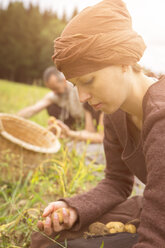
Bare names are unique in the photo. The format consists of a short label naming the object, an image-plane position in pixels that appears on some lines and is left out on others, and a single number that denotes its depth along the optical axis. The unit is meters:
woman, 1.16
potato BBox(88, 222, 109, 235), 1.59
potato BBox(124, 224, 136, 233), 1.57
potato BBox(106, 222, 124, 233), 1.58
